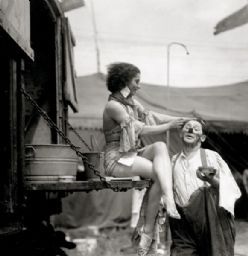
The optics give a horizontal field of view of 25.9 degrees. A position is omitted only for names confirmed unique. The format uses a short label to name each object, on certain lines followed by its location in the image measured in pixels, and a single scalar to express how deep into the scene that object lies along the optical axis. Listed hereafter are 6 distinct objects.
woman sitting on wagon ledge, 5.30
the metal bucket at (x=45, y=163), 4.96
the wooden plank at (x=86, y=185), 4.72
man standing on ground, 5.32
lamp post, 15.08
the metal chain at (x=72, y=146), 4.64
